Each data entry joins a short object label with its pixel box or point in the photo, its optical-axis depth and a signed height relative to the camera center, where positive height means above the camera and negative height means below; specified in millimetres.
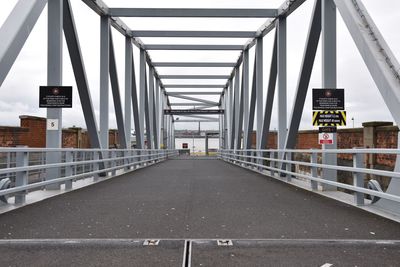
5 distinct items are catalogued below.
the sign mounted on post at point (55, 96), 8664 +1150
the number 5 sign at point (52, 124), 8914 +561
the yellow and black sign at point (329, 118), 8609 +642
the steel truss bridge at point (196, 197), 3682 -883
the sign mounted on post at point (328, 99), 8555 +1047
